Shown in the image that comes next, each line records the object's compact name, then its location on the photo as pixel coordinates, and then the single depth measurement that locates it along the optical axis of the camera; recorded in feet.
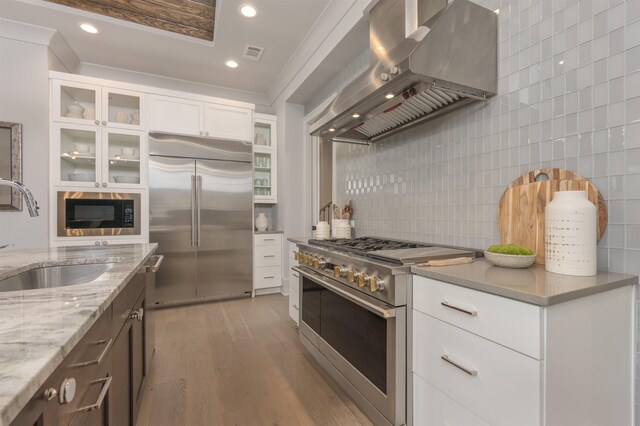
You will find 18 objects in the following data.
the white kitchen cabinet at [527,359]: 3.07
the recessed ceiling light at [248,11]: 9.09
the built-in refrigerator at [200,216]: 11.76
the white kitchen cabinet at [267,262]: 13.43
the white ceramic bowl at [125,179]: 11.44
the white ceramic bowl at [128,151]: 11.75
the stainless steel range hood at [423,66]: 4.81
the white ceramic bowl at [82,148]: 11.12
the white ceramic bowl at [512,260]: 4.26
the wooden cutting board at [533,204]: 4.23
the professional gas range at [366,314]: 4.70
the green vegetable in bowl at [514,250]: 4.36
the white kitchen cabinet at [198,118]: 11.87
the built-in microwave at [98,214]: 10.51
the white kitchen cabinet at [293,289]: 9.32
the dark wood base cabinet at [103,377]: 1.84
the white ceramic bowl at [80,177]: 10.83
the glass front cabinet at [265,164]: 14.20
